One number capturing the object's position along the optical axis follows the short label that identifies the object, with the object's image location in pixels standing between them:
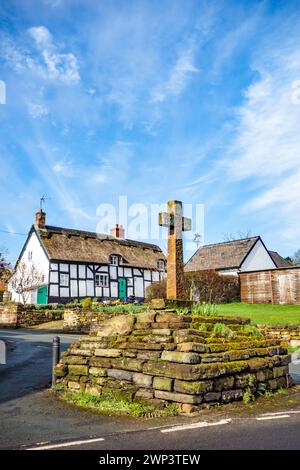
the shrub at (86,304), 24.17
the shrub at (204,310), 8.22
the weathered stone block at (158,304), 8.18
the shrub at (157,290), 28.41
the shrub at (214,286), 27.70
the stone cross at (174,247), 9.45
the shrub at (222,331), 7.09
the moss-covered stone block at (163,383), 5.97
